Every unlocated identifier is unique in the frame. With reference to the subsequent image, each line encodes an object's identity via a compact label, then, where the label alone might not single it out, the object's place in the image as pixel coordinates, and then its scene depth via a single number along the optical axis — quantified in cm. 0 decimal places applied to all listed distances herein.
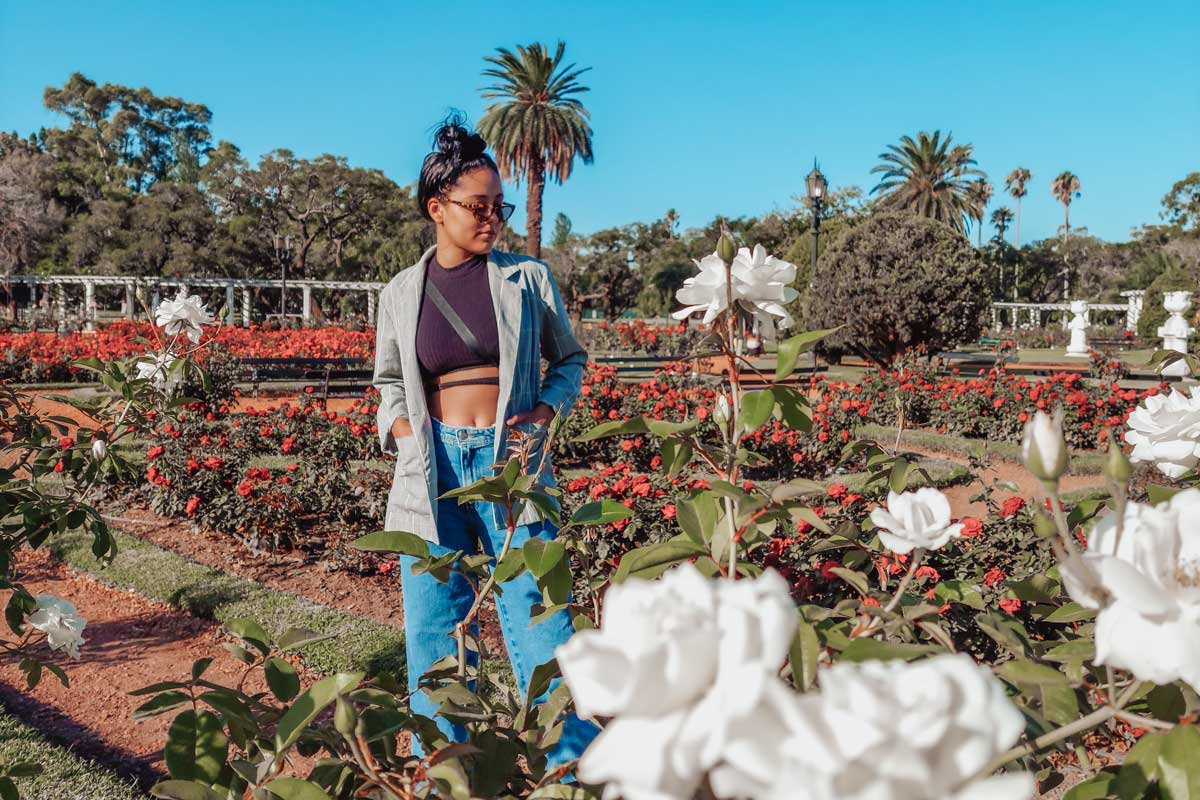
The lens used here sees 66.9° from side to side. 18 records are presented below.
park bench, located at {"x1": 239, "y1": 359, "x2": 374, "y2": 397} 918
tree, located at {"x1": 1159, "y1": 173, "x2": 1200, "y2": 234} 4325
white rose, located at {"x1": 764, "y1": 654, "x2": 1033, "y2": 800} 32
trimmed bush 1200
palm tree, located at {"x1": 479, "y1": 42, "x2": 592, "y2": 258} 2570
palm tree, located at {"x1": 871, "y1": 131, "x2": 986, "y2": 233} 3269
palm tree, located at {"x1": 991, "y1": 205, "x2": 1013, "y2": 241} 4812
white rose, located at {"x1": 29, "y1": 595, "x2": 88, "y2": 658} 155
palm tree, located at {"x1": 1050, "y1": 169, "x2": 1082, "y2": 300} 5319
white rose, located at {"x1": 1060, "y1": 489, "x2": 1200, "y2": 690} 44
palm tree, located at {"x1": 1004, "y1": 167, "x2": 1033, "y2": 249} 5062
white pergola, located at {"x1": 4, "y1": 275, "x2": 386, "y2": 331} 2522
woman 181
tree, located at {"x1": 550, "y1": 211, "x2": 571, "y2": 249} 7515
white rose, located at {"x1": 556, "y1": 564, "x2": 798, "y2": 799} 34
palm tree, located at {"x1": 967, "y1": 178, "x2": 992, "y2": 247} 3356
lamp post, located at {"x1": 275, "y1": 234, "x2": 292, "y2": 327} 3301
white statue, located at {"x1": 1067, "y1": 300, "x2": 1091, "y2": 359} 1725
